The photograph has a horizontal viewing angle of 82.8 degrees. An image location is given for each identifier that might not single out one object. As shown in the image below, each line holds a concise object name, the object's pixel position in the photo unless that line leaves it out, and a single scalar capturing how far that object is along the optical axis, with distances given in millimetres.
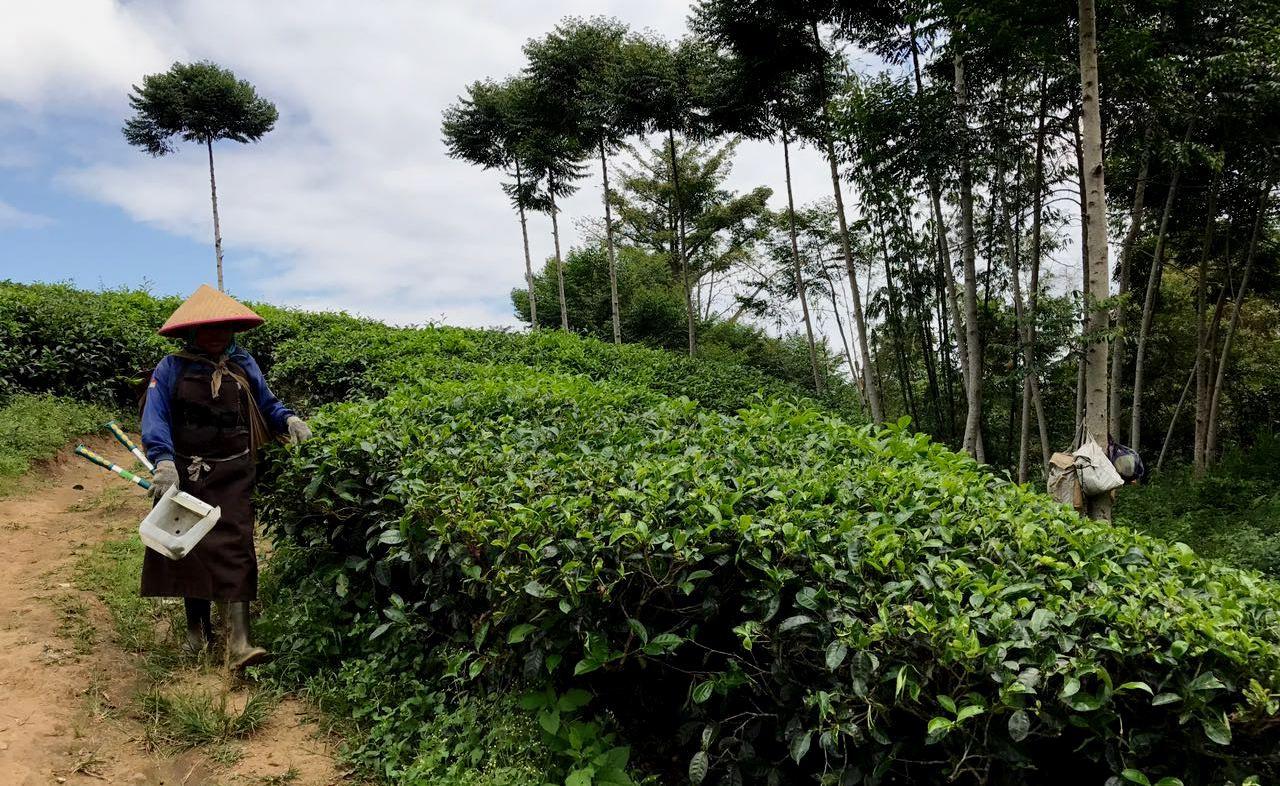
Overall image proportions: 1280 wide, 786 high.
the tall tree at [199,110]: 29438
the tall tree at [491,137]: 24797
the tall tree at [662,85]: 17062
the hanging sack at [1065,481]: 5699
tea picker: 3137
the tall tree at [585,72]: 19344
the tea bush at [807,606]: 1838
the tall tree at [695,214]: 26125
